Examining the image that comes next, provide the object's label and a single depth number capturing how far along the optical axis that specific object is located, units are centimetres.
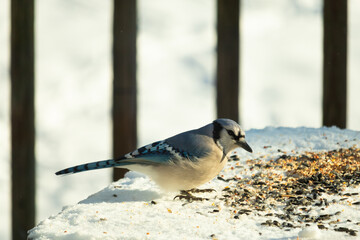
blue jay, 698
